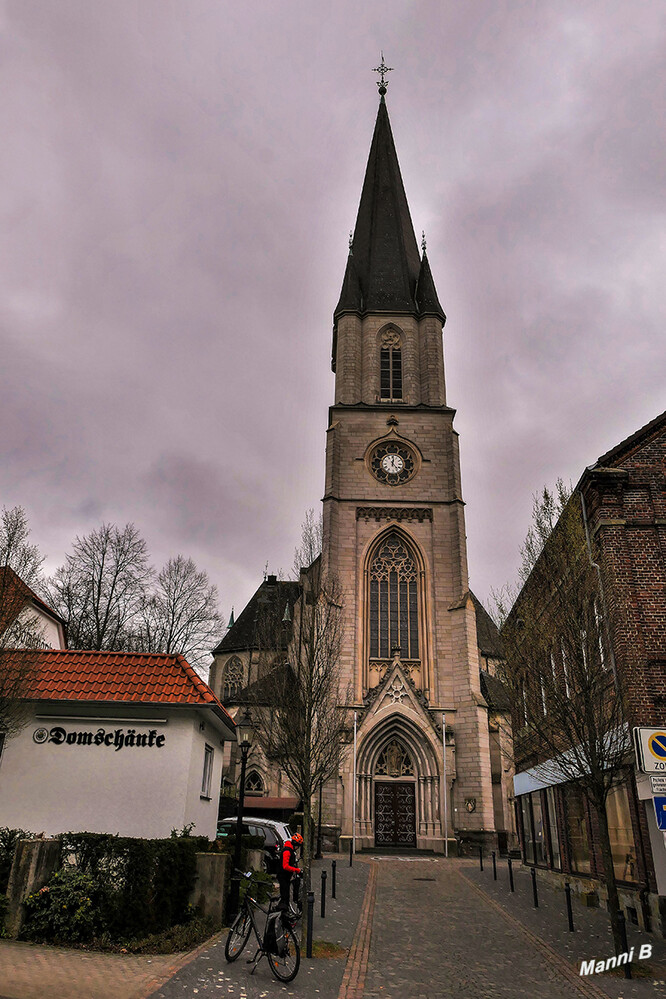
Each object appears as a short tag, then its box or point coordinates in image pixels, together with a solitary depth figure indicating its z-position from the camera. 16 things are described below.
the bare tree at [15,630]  12.44
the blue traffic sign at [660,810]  9.38
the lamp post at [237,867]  12.02
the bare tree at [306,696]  15.73
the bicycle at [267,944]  8.89
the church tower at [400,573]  32.16
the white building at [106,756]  12.66
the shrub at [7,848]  10.36
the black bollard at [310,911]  9.96
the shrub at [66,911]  9.86
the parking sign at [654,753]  10.43
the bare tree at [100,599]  33.34
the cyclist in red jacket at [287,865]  10.73
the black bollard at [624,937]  10.10
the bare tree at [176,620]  36.06
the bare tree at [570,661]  11.98
